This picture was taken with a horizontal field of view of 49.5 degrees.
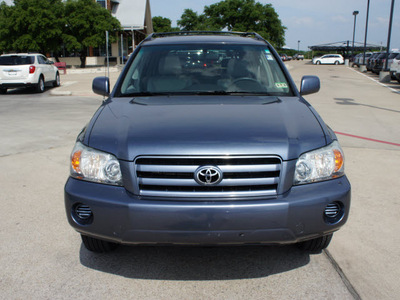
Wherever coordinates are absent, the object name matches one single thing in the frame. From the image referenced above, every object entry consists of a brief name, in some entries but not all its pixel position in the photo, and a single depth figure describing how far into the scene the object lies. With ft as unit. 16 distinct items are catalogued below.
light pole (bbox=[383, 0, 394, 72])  78.37
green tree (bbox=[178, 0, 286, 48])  217.77
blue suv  8.54
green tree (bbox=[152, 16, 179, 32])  299.40
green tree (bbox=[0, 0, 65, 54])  110.93
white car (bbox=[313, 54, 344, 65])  200.54
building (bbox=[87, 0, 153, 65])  146.51
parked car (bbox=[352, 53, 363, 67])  153.00
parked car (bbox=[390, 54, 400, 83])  68.23
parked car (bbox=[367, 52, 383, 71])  104.64
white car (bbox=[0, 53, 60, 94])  55.47
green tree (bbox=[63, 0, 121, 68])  116.06
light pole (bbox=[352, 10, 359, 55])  174.50
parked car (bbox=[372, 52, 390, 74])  94.84
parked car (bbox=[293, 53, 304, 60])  315.99
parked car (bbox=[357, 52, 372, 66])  140.67
